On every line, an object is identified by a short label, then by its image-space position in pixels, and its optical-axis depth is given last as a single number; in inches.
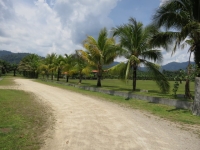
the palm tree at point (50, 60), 1596.2
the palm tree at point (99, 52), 781.3
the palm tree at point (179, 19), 407.2
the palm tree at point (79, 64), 1051.3
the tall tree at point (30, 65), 2299.5
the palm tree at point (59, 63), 1377.6
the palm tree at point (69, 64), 1144.6
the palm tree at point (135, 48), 585.2
